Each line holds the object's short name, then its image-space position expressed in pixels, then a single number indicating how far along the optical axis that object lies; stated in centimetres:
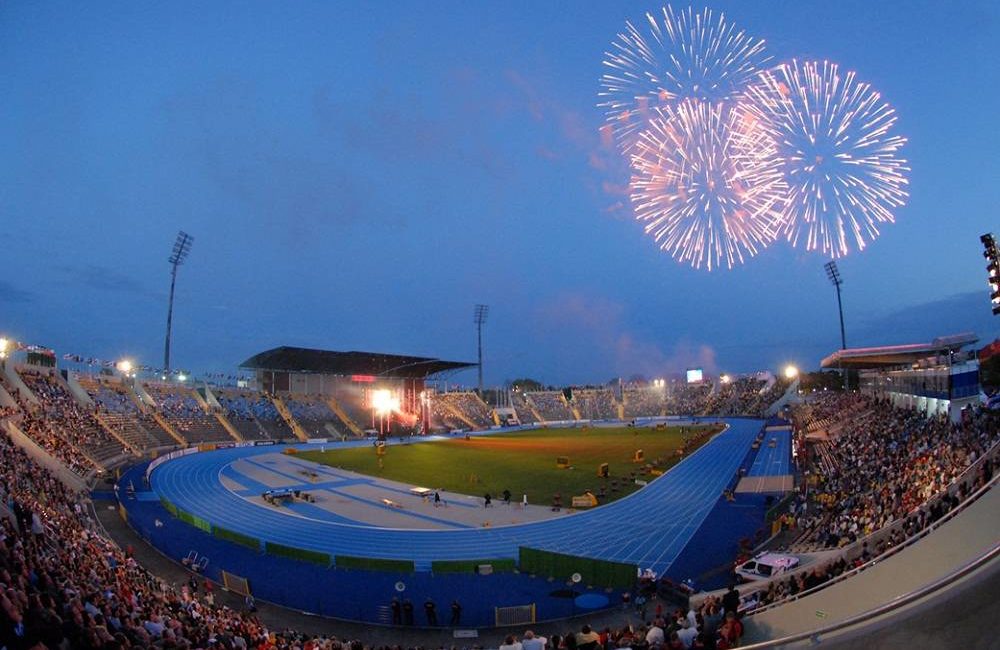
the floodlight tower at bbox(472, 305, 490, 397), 12016
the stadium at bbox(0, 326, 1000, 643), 1581
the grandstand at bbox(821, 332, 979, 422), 2670
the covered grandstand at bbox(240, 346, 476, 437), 7588
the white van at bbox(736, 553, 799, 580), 1728
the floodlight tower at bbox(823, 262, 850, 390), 7500
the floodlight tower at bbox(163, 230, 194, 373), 6888
